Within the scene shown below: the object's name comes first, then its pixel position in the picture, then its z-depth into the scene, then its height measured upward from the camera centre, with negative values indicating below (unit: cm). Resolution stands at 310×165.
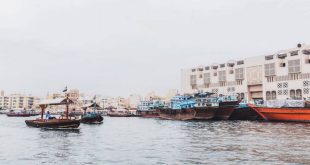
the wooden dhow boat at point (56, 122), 3766 -155
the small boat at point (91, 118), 5681 -177
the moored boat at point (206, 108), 6384 -10
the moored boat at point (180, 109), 6800 -33
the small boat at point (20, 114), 13225 -239
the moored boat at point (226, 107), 6243 +8
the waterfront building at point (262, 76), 7075 +717
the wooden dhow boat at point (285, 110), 5031 -41
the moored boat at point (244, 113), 6506 -103
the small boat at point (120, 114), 11725 -224
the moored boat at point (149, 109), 9772 -44
